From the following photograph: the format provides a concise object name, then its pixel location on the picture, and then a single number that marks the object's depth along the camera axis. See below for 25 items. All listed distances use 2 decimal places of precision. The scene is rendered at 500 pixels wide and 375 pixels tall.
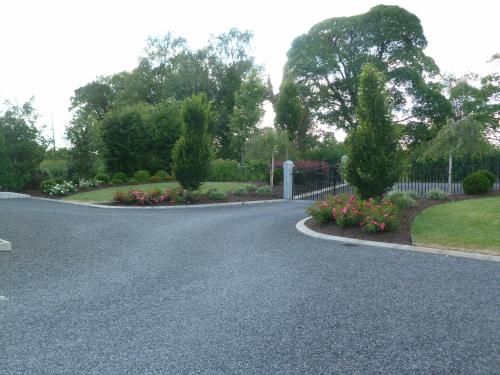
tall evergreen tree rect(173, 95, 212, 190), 17.36
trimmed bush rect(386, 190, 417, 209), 11.46
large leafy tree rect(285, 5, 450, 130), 30.34
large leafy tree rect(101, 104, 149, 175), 27.80
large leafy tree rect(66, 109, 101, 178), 23.78
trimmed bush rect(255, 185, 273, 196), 18.61
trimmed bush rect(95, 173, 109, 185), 24.88
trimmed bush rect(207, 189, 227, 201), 17.42
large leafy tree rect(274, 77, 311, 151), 27.14
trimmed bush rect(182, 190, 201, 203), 17.05
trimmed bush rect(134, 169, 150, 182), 25.70
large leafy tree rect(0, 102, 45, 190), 23.47
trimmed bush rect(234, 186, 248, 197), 18.48
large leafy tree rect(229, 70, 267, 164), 28.88
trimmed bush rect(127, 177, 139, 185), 24.94
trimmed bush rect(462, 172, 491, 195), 13.62
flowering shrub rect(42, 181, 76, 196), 21.72
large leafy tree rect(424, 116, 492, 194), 13.38
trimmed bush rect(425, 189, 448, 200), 13.06
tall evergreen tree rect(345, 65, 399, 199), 10.98
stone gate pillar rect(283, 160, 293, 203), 18.84
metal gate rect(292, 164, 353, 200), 19.86
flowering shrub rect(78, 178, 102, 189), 23.31
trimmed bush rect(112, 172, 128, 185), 25.08
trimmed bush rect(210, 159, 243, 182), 25.53
